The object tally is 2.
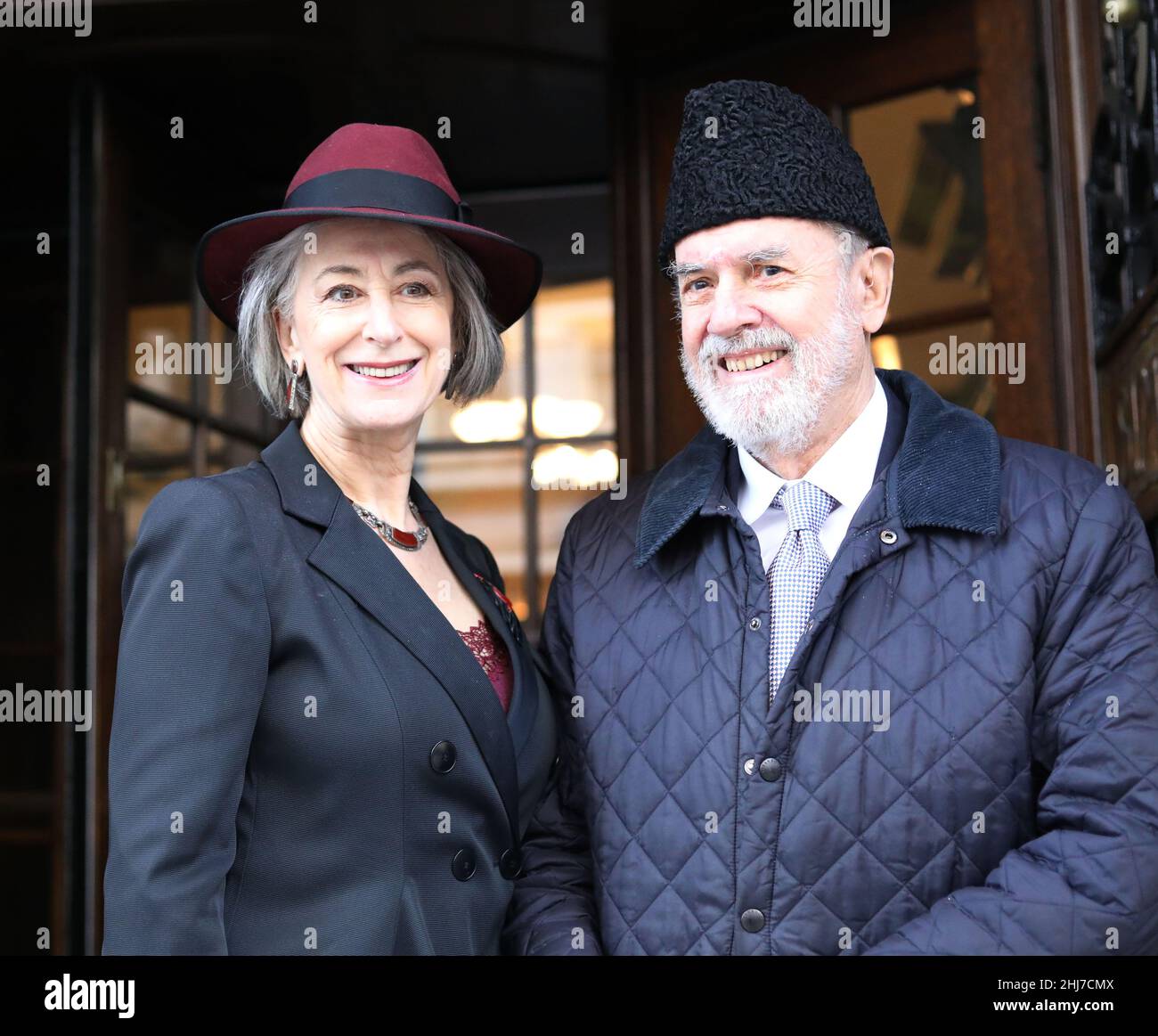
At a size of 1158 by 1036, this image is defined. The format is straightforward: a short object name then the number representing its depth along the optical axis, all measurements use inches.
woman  60.1
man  60.4
